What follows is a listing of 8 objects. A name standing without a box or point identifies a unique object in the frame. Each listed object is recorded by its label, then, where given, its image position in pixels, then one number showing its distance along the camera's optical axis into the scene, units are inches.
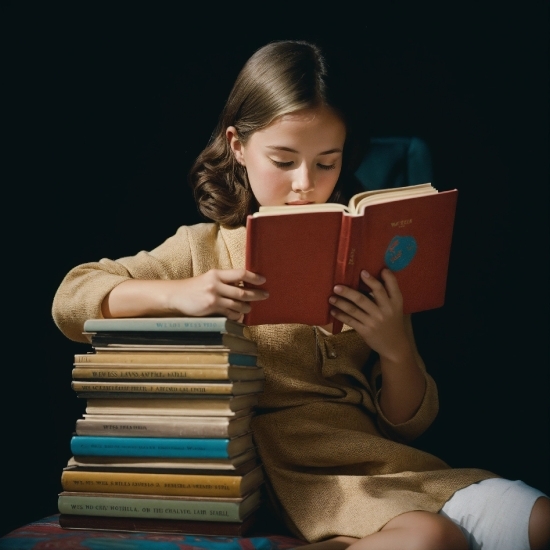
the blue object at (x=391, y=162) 68.7
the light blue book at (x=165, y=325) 49.0
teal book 49.2
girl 49.9
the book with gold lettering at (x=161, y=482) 49.4
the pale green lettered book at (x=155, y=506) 49.2
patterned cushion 47.6
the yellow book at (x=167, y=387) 49.6
